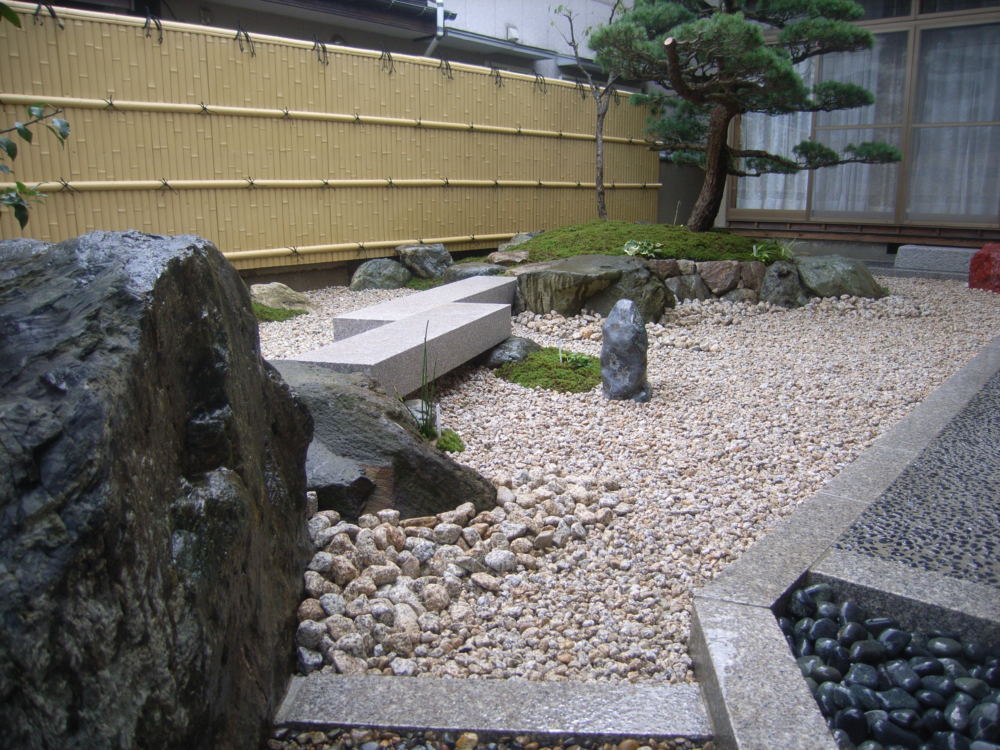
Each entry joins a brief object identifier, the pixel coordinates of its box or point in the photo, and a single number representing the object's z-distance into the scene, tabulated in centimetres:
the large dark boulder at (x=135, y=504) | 117
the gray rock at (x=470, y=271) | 794
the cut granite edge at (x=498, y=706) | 181
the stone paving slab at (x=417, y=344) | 416
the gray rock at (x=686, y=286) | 805
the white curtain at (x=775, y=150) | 1218
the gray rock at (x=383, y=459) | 310
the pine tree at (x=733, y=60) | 782
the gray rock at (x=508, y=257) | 829
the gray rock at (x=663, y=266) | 795
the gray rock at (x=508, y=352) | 582
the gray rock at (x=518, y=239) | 905
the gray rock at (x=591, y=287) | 728
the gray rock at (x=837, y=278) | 827
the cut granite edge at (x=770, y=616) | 171
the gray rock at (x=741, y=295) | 805
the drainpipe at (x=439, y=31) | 1017
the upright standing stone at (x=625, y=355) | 495
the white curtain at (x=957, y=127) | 1082
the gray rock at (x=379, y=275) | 870
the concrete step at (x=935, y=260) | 1015
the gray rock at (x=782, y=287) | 812
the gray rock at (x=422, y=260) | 899
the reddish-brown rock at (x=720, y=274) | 808
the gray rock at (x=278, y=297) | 757
